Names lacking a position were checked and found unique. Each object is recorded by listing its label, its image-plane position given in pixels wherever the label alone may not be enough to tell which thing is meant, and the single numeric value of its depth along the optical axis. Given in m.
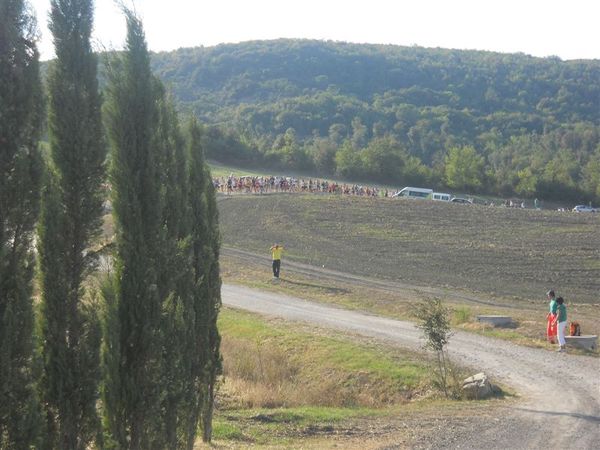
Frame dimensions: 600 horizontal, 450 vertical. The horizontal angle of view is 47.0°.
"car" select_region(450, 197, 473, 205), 71.25
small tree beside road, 16.31
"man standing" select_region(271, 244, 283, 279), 33.12
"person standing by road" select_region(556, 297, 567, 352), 18.86
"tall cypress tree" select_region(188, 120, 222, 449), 11.61
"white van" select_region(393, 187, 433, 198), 71.69
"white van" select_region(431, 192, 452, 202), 71.43
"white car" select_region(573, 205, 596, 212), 73.20
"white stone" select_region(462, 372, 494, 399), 15.10
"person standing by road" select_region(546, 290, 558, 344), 19.73
